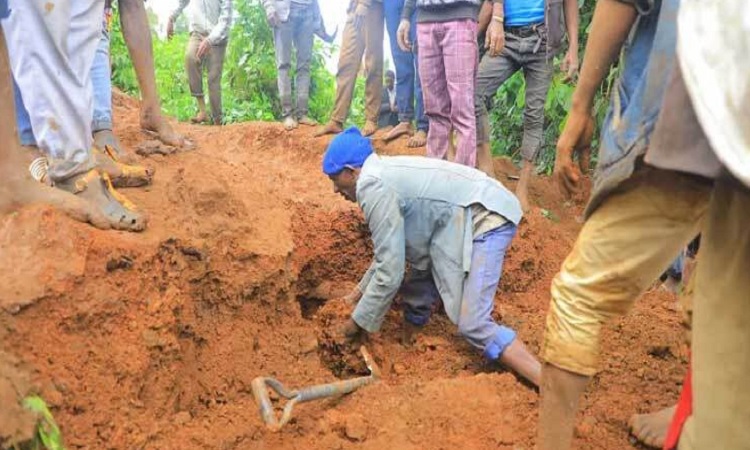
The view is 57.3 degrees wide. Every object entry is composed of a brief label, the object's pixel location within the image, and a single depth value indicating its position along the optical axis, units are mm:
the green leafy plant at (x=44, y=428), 1976
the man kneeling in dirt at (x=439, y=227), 3273
